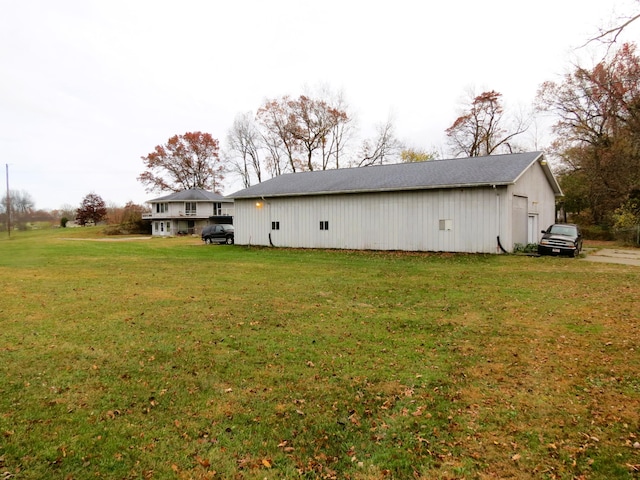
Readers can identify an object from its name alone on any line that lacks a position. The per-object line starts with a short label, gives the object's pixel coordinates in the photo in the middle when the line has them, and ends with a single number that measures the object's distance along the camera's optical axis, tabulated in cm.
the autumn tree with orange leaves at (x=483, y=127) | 3669
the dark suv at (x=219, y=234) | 2808
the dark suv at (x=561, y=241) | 1603
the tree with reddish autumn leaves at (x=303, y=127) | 4278
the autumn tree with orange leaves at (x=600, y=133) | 2408
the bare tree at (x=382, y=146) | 4209
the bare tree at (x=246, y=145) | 4962
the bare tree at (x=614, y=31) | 761
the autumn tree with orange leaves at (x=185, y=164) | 5341
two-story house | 4519
